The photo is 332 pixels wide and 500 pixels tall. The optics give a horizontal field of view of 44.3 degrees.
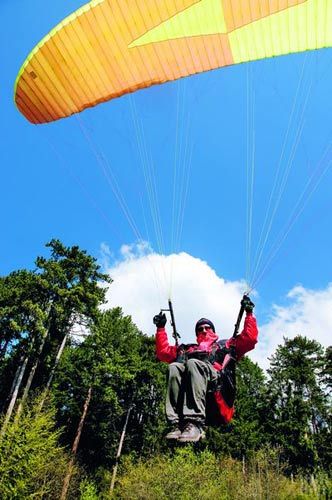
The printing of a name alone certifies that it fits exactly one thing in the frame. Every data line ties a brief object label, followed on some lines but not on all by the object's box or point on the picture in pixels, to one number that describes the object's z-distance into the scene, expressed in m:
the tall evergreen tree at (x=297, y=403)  28.27
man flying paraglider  4.50
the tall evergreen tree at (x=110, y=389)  24.80
